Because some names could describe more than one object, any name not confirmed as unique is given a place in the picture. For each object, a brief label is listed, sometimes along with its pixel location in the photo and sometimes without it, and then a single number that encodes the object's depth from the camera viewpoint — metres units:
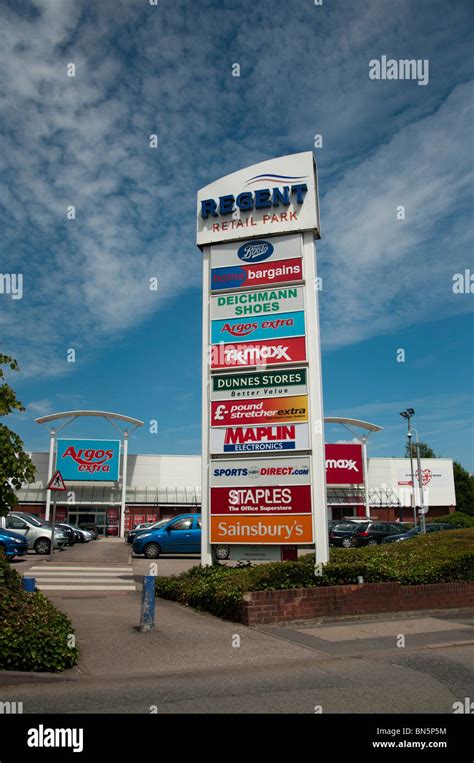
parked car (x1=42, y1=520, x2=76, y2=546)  28.02
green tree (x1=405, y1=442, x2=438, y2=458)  94.29
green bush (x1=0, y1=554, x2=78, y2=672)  6.62
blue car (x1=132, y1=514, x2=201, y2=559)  22.41
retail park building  42.84
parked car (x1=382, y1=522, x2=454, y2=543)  26.31
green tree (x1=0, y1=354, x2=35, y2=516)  7.74
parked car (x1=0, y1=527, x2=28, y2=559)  19.92
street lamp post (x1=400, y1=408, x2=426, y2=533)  42.14
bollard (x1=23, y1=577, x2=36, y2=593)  9.46
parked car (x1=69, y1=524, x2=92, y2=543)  33.40
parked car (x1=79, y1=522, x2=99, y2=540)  42.28
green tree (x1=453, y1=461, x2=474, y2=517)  58.47
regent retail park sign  11.45
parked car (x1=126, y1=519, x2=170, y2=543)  24.58
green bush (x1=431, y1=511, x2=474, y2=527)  34.38
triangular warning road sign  20.09
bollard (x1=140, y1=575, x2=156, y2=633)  8.76
